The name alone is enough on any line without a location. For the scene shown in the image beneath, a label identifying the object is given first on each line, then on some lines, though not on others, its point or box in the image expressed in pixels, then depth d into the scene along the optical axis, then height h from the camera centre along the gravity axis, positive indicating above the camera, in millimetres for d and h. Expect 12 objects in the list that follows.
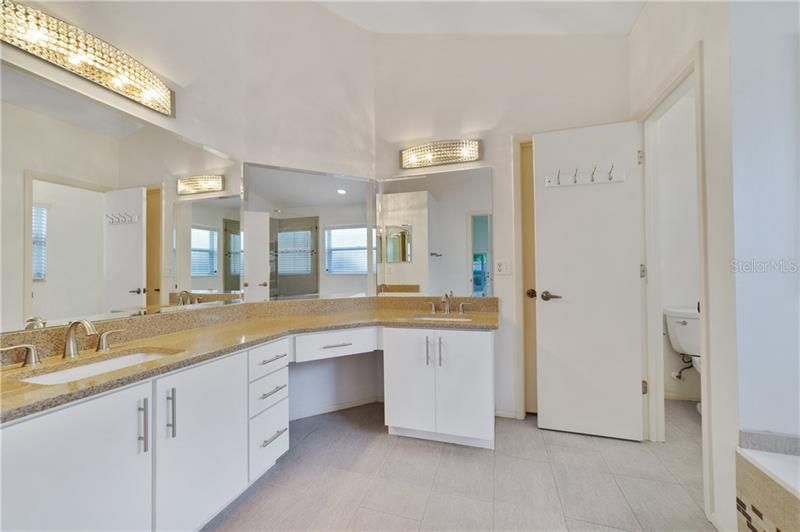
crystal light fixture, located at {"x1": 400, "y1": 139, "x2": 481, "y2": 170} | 2496 +899
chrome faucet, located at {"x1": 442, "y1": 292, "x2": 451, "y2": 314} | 2479 -269
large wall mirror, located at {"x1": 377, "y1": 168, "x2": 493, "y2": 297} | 2506 +270
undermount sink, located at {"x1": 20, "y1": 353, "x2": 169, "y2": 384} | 1143 -377
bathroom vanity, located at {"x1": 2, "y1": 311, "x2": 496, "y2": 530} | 871 -563
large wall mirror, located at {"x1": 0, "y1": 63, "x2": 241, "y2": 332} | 1203 +275
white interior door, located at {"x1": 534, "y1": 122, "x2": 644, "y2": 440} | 2105 -90
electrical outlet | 2439 +1
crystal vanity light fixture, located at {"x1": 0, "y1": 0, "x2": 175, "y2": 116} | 1196 +915
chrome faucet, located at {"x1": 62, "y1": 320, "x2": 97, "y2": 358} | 1259 -277
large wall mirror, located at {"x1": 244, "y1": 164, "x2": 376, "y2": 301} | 2336 +264
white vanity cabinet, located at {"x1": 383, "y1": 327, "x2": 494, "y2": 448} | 1966 -726
